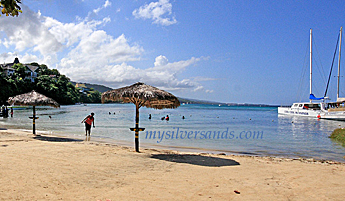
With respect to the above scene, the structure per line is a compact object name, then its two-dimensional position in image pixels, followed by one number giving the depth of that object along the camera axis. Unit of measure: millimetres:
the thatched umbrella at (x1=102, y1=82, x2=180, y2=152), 8797
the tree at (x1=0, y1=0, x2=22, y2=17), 9461
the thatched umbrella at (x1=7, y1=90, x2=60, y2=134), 13312
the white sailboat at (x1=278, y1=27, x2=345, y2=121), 34491
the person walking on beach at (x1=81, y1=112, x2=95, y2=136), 13548
